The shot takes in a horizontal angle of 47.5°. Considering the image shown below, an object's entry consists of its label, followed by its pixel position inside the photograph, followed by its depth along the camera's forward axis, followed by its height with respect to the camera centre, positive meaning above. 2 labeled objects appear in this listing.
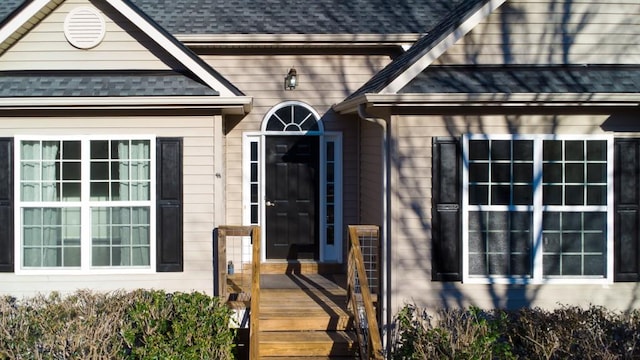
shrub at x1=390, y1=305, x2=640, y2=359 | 7.11 -1.48
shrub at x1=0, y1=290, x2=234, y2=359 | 7.32 -1.42
